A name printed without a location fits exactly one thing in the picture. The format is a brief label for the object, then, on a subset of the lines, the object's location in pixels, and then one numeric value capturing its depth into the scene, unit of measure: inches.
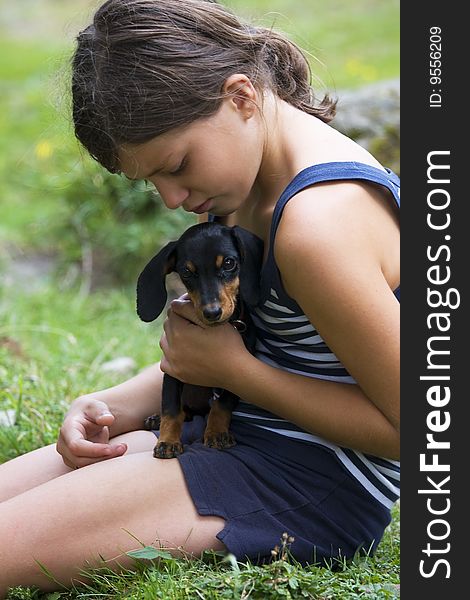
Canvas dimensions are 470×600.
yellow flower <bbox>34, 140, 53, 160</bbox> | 325.7
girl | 94.3
